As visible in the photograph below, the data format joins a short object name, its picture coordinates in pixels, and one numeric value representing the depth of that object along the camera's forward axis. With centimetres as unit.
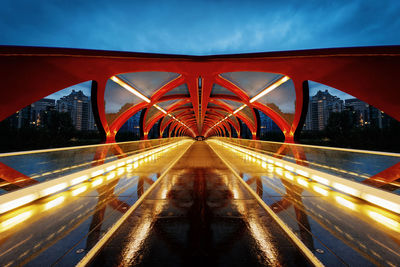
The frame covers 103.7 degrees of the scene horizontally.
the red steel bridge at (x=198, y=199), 186
